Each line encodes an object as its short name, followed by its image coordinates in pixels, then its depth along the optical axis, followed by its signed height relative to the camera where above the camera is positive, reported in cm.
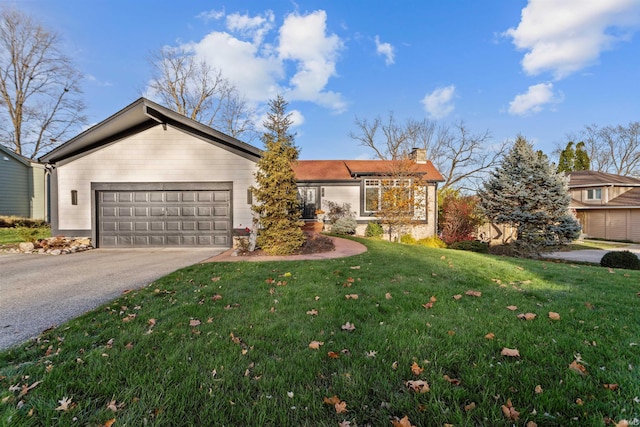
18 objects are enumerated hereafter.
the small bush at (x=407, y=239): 1490 -149
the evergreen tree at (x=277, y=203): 851 +25
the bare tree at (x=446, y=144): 2834 +660
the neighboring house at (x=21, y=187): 1730 +168
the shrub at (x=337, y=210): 1627 +5
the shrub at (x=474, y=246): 1285 -164
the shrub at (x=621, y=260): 911 -165
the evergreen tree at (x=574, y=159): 3003 +527
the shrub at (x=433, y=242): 1447 -163
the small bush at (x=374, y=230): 1544 -105
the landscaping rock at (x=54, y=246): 915 -111
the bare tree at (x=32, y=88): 2194 +1002
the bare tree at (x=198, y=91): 2444 +1063
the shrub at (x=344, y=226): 1478 -78
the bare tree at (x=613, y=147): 3400 +768
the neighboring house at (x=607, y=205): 2077 +28
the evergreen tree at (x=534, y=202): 1256 +32
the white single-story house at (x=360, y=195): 1609 +90
